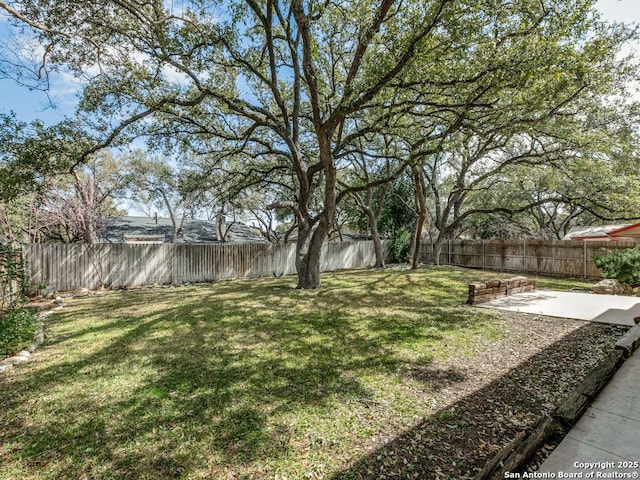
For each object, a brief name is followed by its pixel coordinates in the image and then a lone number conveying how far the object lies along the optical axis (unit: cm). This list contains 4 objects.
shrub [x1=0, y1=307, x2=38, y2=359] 384
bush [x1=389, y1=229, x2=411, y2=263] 1803
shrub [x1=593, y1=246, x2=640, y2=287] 768
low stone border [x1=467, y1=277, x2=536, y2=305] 645
